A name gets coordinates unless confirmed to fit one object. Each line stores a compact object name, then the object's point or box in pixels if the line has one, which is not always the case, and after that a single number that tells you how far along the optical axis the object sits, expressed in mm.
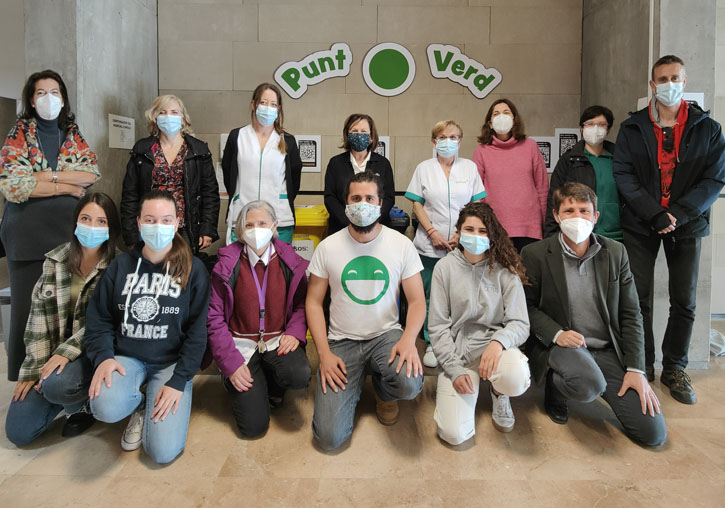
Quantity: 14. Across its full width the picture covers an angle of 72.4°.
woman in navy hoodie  2307
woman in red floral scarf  2787
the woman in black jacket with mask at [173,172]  3174
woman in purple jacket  2484
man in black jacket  2914
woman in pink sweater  3389
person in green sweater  3188
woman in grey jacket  2443
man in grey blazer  2488
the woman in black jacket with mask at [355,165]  3371
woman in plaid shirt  2330
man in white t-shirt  2486
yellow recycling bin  3787
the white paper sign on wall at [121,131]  3902
